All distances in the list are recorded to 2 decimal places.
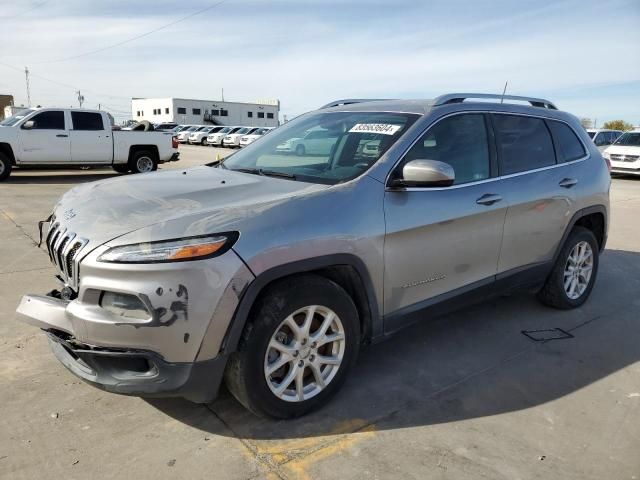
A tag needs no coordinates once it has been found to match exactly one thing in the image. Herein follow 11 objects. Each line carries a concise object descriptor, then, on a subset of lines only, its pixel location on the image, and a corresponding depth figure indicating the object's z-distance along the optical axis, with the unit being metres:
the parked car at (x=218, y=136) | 40.03
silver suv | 2.49
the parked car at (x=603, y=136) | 23.01
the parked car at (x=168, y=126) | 45.25
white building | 85.19
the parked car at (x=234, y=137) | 38.34
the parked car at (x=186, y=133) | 44.15
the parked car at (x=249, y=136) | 37.16
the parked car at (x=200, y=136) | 42.50
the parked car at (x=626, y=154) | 17.52
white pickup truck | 13.17
